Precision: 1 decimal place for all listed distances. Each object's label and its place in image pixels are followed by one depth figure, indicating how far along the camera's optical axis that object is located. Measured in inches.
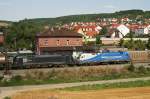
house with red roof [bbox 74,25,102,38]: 7546.3
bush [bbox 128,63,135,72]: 1967.5
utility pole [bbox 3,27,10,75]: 1888.5
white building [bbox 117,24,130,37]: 7309.1
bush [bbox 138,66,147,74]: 1939.0
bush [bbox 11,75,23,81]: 1646.2
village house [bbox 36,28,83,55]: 3398.1
